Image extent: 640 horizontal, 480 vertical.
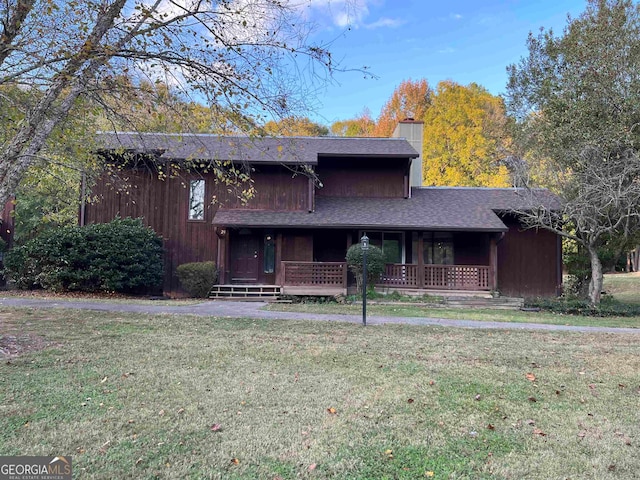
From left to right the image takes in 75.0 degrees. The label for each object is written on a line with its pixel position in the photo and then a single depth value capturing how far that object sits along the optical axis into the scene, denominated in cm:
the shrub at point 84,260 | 1369
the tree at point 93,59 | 561
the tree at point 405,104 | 3080
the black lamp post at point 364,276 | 862
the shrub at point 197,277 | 1435
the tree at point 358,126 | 3289
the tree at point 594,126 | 1320
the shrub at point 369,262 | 1388
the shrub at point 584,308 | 1304
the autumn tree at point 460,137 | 2709
